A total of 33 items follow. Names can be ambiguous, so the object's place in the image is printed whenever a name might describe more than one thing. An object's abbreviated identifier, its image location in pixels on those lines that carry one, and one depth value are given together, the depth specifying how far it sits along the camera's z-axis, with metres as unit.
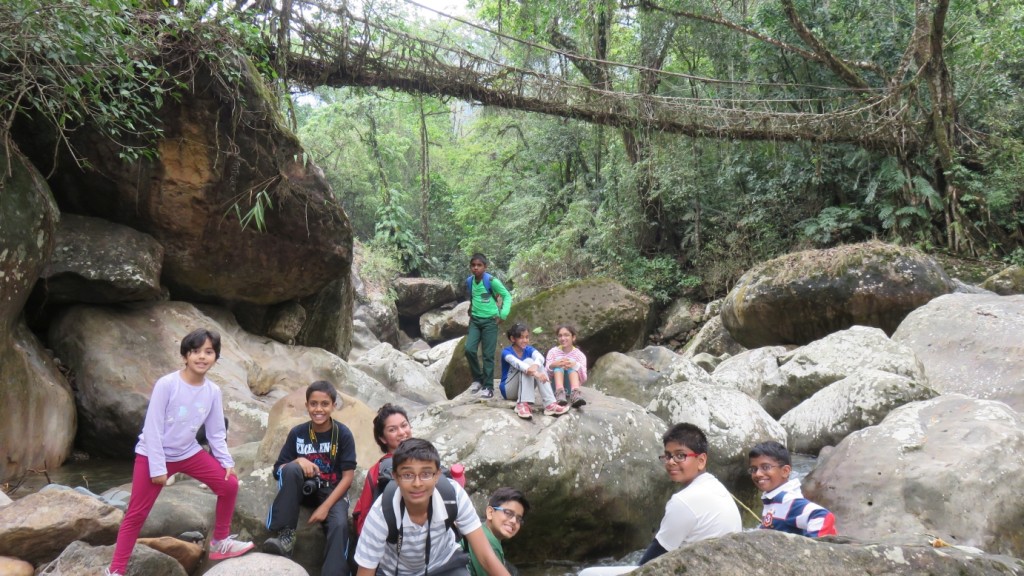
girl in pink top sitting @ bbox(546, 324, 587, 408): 5.59
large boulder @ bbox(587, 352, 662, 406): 8.05
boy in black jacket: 3.58
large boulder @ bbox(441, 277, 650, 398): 8.73
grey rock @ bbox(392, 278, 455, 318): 19.61
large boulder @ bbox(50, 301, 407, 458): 5.94
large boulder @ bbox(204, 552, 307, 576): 3.32
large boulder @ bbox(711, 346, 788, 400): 8.02
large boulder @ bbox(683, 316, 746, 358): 11.99
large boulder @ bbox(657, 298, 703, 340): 14.48
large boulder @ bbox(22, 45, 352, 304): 6.85
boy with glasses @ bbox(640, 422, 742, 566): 3.08
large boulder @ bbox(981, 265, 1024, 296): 10.06
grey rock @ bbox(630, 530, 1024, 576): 1.88
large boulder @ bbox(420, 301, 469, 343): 17.88
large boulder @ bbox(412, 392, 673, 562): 4.43
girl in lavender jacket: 3.28
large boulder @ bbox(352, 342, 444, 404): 9.96
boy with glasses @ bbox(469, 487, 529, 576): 3.70
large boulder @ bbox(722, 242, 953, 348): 9.43
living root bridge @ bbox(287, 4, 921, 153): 8.73
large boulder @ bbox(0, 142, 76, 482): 4.89
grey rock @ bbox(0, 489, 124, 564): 3.31
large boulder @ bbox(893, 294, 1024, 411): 6.85
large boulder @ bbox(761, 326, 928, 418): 7.00
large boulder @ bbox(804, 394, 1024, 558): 4.15
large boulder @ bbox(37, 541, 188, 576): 3.21
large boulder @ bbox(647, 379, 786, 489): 5.45
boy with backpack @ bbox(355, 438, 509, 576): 2.78
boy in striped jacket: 3.32
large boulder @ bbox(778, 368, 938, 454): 5.99
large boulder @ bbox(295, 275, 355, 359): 9.40
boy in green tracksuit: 6.64
